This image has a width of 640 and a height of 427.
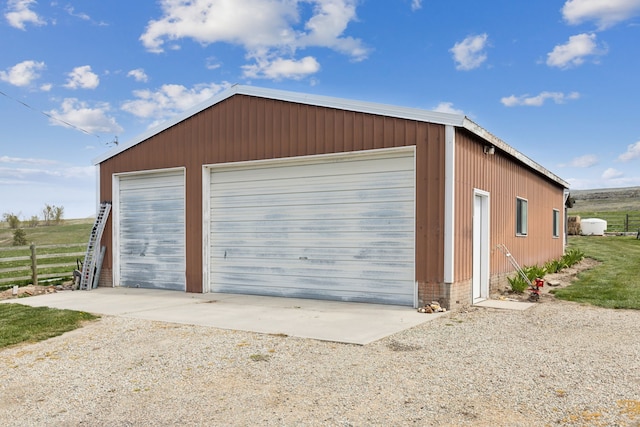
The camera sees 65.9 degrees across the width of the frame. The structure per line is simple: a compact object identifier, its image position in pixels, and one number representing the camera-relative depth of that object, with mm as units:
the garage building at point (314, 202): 8398
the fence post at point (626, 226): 32469
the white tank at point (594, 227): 30875
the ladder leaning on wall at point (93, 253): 12000
